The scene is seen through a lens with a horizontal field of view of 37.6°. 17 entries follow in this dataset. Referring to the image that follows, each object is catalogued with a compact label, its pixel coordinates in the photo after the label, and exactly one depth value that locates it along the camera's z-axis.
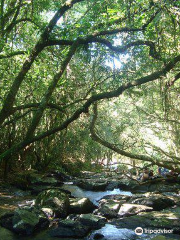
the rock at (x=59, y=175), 15.54
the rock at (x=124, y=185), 13.34
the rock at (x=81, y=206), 7.52
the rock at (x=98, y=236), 5.62
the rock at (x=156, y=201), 8.27
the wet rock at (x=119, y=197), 9.54
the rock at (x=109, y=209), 7.35
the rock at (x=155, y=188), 12.18
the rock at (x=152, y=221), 6.20
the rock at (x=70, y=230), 5.67
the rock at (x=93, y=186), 12.78
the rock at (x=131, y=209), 7.49
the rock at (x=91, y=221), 6.28
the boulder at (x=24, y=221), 5.75
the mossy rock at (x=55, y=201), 7.07
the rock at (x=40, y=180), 12.13
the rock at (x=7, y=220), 5.95
